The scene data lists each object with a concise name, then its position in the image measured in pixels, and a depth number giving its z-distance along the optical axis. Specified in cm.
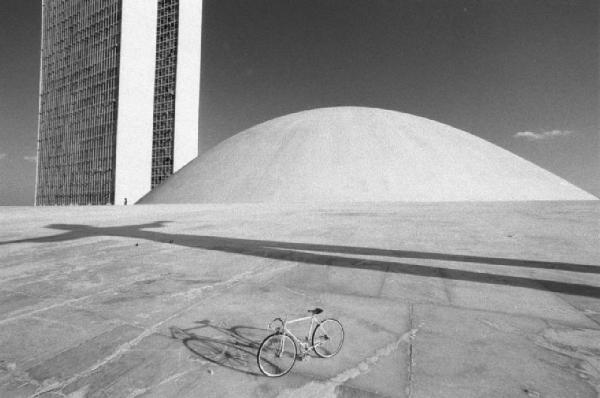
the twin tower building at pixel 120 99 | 8000
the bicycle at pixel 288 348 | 281
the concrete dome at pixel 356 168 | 3344
